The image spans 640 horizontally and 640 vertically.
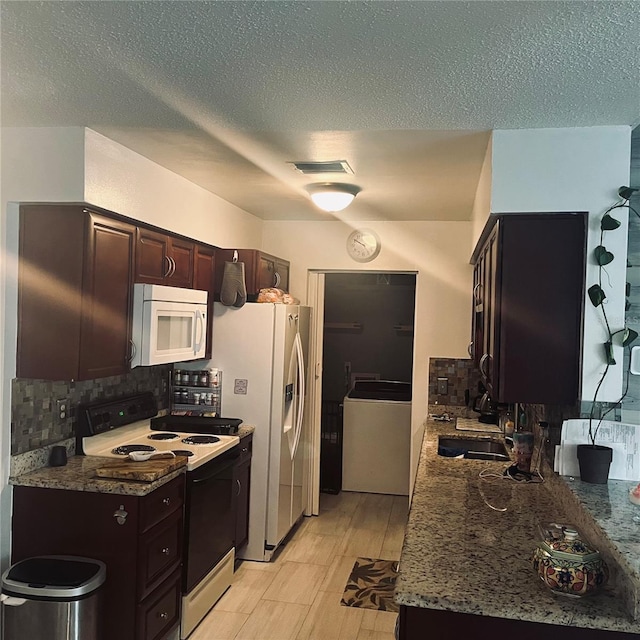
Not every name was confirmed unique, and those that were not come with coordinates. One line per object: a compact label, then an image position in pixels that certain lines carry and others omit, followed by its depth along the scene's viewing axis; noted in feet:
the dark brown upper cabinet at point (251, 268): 14.17
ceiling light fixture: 11.87
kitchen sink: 12.36
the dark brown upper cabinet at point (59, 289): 9.39
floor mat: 11.92
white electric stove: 10.84
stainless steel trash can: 8.20
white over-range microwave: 10.60
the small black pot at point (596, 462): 8.04
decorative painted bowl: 5.93
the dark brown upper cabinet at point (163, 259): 10.85
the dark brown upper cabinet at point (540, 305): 8.13
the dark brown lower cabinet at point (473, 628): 5.77
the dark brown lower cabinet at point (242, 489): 13.01
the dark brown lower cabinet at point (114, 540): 8.99
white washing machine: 19.04
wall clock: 16.53
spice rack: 14.01
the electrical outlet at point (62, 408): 10.32
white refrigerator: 13.84
